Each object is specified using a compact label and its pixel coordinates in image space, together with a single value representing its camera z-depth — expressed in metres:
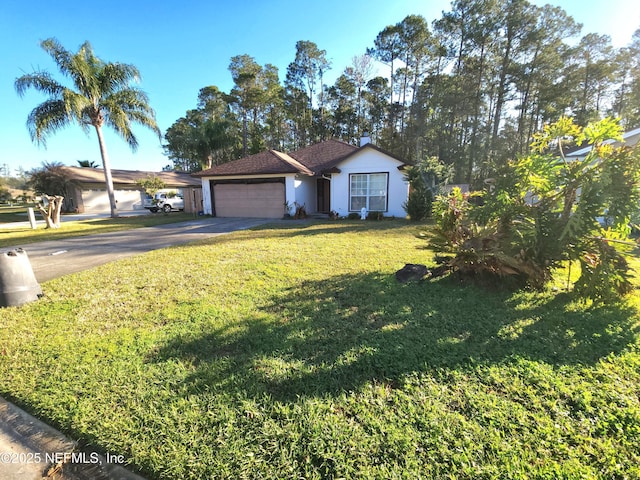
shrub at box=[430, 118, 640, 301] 3.53
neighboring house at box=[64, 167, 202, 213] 20.68
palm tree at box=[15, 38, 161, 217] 14.39
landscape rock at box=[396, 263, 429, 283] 4.95
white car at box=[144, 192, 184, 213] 20.84
